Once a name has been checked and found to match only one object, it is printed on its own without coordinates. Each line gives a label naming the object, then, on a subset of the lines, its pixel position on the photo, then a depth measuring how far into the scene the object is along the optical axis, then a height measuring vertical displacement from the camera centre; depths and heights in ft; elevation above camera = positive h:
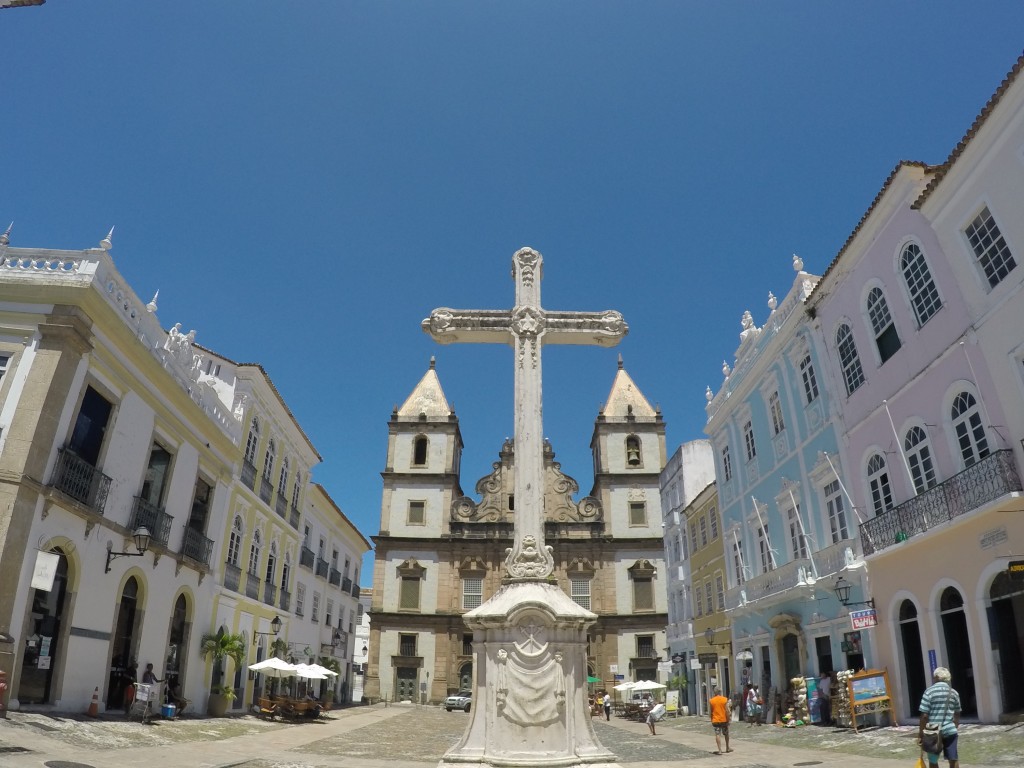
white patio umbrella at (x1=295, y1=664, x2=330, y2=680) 72.59 -3.07
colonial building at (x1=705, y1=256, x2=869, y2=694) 58.70 +12.61
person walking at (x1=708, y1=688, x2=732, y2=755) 46.06 -4.04
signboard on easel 48.65 -2.68
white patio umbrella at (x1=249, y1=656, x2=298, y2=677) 71.45 -2.56
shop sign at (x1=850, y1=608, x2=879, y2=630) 49.29 +2.10
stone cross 29.12 +13.32
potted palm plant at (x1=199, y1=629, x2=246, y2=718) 65.77 -1.34
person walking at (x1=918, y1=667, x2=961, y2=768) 24.36 -2.21
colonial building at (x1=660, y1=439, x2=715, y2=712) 104.78 +14.24
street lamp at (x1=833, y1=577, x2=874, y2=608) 52.60 +4.07
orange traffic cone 46.14 -4.46
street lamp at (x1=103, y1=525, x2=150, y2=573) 47.26 +5.95
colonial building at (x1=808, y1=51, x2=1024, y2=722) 38.88 +14.53
